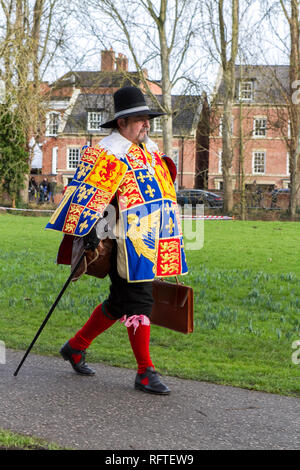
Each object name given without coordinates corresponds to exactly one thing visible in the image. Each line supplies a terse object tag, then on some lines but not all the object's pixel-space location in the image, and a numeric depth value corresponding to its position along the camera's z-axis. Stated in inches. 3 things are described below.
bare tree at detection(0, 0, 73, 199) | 457.4
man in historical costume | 179.5
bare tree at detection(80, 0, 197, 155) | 1077.1
